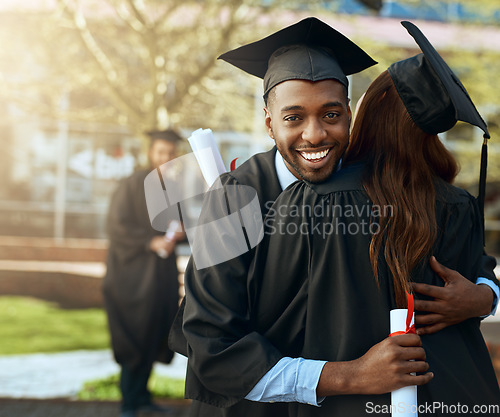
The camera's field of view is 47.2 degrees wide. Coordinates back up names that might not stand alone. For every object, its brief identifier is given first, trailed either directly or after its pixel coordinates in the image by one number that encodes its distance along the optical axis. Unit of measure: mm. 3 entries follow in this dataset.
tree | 6395
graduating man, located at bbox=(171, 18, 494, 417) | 1440
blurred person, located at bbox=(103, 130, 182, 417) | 4605
